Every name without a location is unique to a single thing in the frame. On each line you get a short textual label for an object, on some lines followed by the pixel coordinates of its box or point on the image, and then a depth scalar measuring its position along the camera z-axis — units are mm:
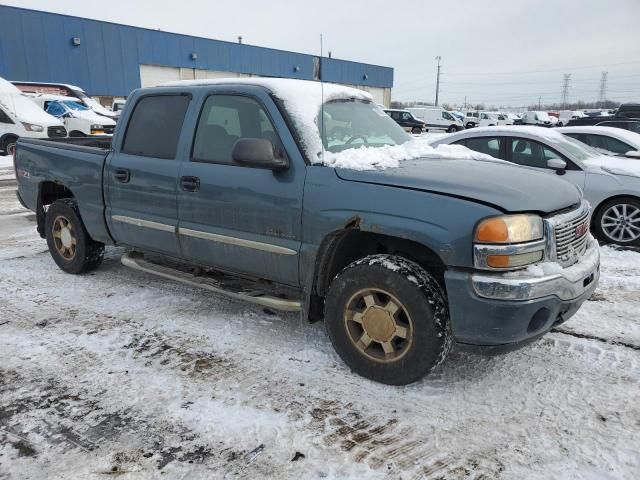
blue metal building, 32281
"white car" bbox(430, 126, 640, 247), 6527
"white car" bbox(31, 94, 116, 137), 19389
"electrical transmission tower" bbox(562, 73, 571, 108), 103812
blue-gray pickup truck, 2824
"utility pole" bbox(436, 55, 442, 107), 76412
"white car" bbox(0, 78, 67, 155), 16312
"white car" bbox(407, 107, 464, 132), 36750
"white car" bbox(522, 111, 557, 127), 39900
